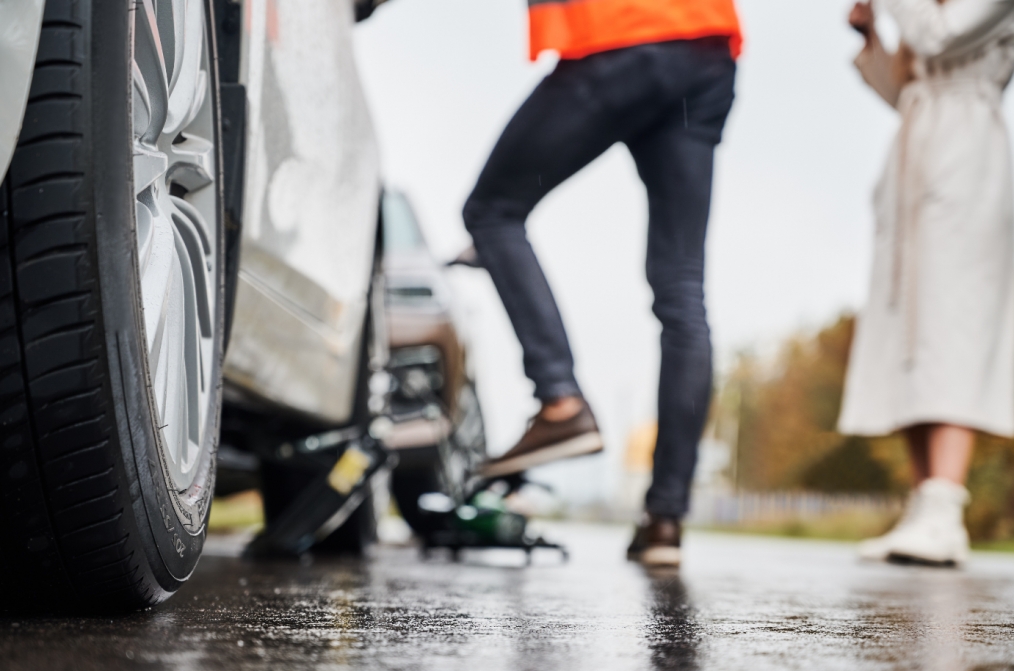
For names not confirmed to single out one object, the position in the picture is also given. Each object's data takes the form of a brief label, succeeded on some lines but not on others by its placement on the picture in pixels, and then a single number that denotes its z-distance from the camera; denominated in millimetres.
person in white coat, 3572
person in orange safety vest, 2740
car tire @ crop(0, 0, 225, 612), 1039
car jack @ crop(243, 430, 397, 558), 2891
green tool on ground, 3500
